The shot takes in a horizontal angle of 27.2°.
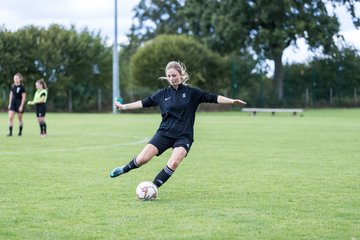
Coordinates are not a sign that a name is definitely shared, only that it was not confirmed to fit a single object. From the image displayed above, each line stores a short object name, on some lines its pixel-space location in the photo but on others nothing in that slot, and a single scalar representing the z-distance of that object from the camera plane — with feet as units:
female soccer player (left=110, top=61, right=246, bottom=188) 31.40
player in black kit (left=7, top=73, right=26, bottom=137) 72.69
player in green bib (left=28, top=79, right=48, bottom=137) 73.00
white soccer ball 29.78
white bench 141.30
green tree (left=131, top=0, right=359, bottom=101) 179.01
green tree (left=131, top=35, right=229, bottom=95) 170.71
